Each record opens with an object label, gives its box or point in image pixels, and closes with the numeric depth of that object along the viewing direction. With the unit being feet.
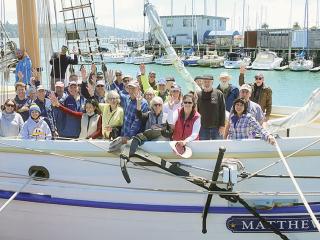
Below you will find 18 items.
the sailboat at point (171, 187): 12.23
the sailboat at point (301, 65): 134.17
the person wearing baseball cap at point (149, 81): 21.70
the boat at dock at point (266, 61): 140.33
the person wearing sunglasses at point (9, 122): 15.37
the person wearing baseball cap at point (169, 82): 19.16
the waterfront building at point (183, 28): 179.76
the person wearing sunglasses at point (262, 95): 17.73
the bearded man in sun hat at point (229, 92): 17.66
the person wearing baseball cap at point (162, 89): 18.79
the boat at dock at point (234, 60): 144.90
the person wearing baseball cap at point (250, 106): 14.42
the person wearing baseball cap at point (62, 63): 24.55
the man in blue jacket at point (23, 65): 22.43
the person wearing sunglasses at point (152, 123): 12.63
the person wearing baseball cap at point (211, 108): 14.80
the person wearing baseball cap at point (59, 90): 17.83
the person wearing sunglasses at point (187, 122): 12.82
